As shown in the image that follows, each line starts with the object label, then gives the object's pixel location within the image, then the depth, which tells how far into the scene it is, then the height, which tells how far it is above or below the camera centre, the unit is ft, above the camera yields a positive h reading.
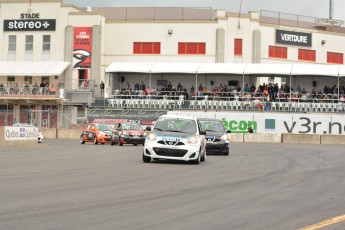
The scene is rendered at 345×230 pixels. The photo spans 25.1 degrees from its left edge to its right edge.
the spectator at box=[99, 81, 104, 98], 229.33 +9.87
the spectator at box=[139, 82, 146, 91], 222.07 +9.78
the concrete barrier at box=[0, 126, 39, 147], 122.52 -3.70
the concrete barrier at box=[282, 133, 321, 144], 180.86 -3.44
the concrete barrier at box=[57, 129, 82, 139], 199.41 -3.45
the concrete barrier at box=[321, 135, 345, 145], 179.22 -3.50
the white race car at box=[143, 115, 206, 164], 77.82 -2.40
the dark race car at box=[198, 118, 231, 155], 103.91 -2.28
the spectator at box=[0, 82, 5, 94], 233.96 +8.68
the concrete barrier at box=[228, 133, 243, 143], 188.14 -3.51
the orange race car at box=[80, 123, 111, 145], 148.15 -2.60
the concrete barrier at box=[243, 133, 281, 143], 185.16 -3.54
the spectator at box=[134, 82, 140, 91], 225.84 +9.90
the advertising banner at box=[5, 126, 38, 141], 122.72 -2.27
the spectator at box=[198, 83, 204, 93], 220.57 +9.59
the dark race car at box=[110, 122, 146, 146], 140.15 -2.43
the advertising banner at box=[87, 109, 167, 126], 204.74 +1.27
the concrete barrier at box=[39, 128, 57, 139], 200.23 -3.51
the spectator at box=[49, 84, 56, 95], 232.32 +8.84
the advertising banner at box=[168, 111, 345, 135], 200.34 +0.13
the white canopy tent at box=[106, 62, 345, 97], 211.00 +14.97
